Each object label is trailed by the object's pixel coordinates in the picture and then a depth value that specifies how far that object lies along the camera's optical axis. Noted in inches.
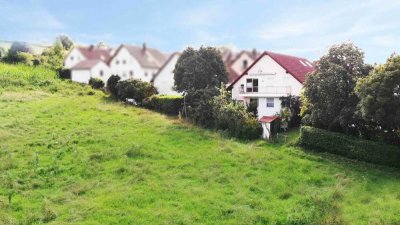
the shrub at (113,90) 1894.2
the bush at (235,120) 1435.8
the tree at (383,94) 1087.6
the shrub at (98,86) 1933.4
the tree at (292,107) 1589.6
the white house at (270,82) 1664.6
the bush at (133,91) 1815.9
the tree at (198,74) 1679.4
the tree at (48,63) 1789.4
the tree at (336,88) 1269.7
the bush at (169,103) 1749.5
